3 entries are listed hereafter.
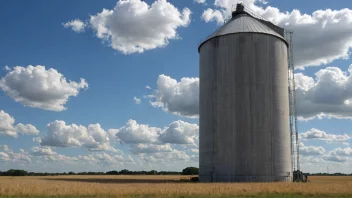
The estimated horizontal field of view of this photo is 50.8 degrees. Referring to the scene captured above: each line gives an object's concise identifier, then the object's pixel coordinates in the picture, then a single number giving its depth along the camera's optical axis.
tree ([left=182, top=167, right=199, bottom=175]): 131.00
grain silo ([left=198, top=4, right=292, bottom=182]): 48.09
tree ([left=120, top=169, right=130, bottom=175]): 168.75
